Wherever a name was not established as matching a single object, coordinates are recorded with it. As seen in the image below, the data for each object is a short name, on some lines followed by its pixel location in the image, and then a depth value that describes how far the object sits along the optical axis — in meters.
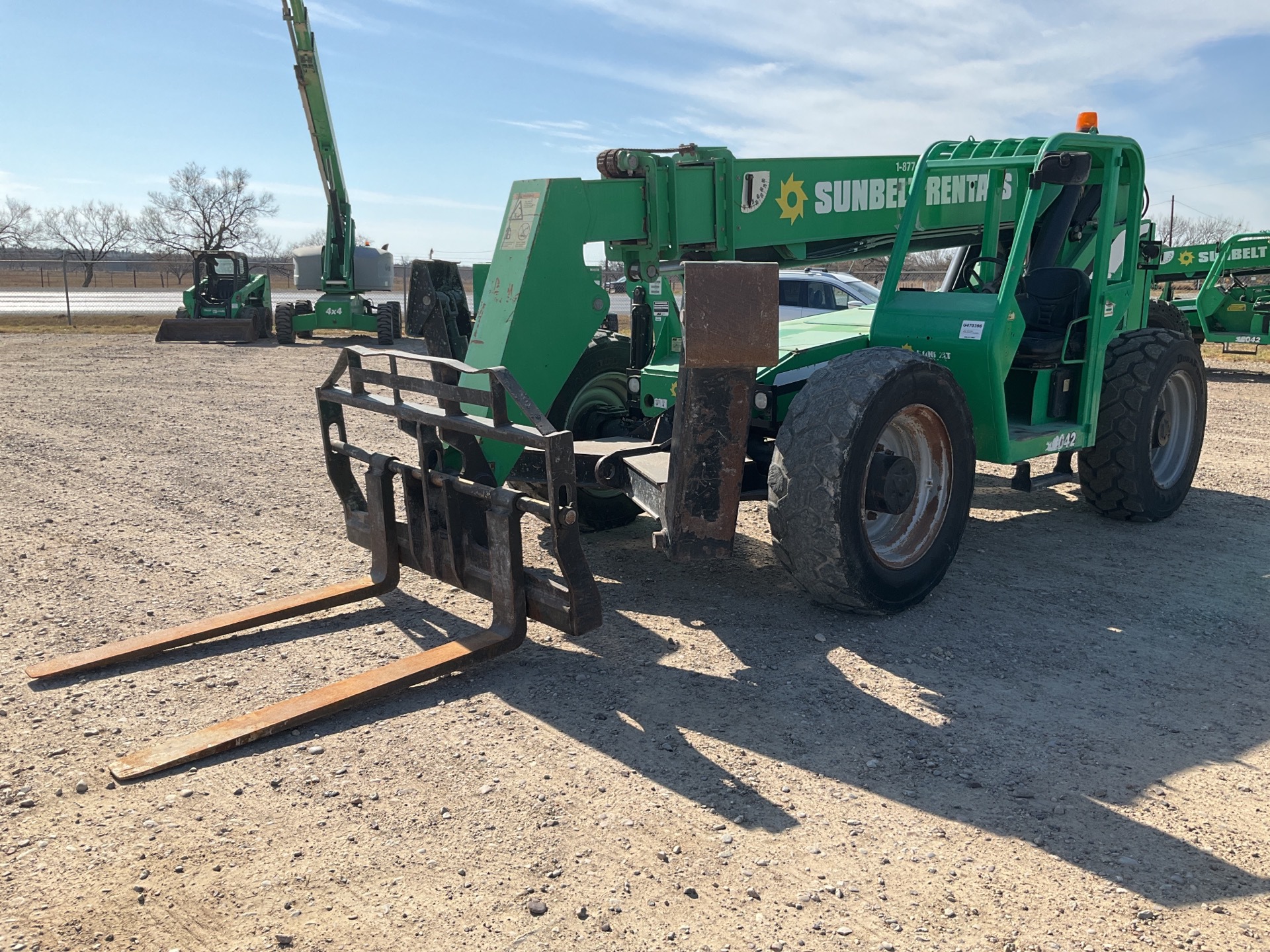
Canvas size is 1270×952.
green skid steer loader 23.83
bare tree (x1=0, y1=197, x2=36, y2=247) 89.94
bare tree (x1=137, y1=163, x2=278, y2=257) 73.75
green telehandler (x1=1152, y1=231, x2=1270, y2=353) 17.17
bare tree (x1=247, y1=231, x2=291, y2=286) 56.31
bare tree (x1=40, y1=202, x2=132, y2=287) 81.25
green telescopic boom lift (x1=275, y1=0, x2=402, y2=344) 22.55
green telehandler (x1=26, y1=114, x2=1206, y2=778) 4.48
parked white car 13.91
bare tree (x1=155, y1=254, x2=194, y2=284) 63.51
